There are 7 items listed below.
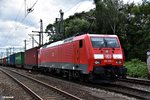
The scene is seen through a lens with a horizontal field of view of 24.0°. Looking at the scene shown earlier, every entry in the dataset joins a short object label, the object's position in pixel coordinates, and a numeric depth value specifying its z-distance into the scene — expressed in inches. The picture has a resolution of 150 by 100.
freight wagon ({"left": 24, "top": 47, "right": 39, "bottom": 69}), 1674.6
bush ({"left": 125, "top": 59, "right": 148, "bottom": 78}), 1087.6
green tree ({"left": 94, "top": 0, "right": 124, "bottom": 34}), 2309.3
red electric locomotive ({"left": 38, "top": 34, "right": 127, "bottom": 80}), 770.8
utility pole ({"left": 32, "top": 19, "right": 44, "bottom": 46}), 2246.6
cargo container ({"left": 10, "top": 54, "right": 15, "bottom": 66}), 2830.2
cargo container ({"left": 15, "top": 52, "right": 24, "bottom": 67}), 2289.0
